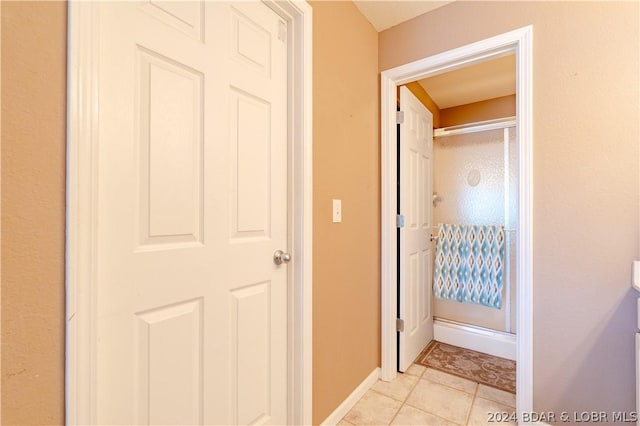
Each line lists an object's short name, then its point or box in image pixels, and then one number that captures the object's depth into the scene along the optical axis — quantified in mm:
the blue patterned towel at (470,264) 2229
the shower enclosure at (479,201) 2271
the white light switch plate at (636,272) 1213
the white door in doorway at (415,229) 1987
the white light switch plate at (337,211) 1492
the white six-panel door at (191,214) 766
